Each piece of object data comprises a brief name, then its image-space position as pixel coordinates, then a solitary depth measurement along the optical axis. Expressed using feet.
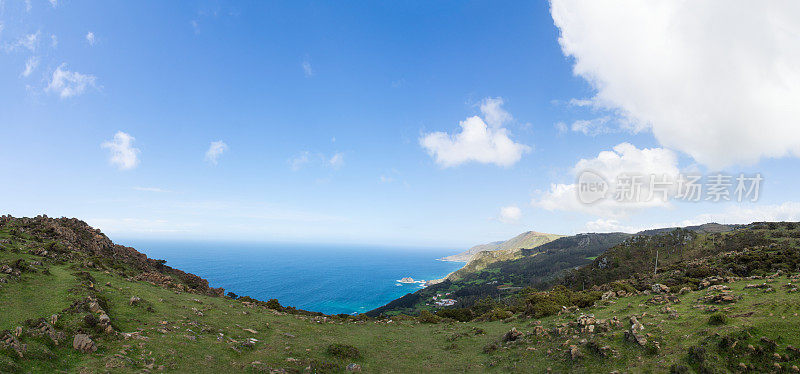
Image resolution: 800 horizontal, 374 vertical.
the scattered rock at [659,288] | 80.15
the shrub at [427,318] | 102.60
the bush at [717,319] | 48.37
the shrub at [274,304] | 108.06
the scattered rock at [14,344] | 36.80
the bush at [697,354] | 40.88
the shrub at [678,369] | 39.86
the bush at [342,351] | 59.82
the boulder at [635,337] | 48.21
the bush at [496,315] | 97.71
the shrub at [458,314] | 114.01
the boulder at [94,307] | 53.47
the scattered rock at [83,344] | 42.37
